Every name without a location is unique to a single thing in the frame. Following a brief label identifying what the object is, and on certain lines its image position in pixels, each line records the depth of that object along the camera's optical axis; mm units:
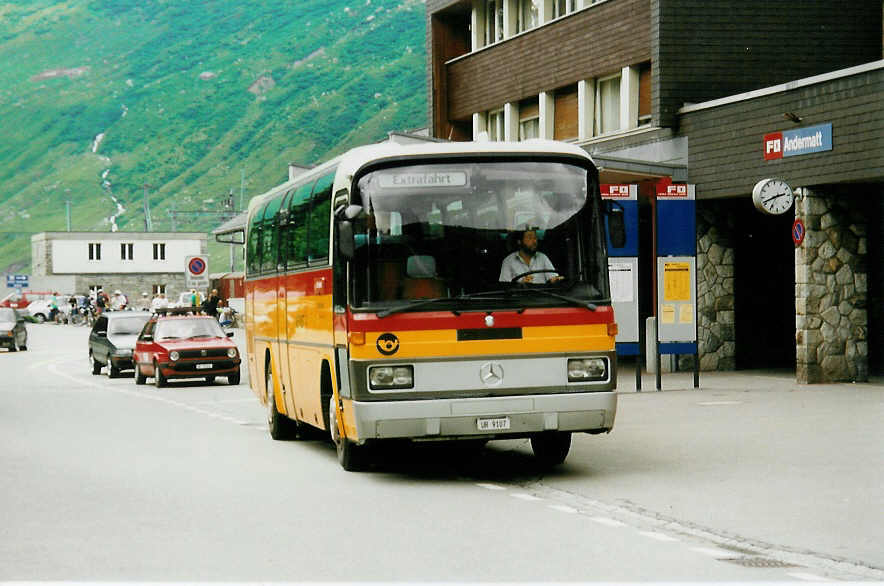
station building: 24234
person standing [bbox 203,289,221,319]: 42531
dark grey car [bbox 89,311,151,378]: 35875
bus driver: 12781
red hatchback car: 31203
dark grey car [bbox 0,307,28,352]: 53156
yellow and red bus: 12617
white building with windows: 126375
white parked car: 102062
